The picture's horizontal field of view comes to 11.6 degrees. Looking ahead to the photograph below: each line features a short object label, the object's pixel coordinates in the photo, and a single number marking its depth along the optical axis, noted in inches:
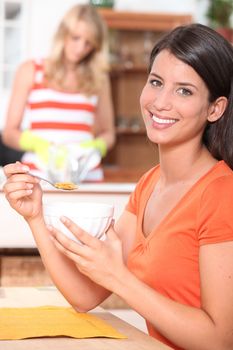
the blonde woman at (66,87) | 166.0
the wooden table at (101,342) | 74.5
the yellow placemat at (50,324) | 77.7
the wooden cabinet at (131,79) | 284.0
